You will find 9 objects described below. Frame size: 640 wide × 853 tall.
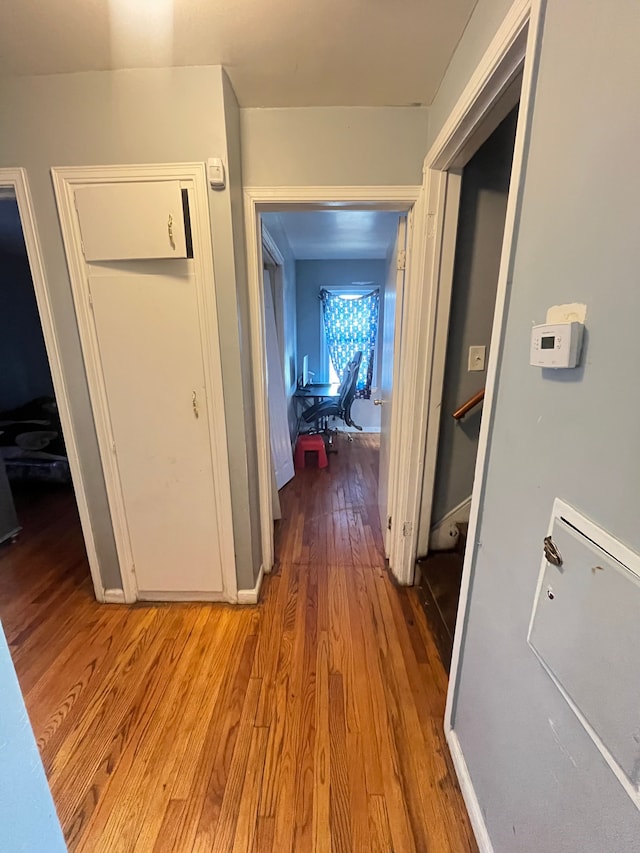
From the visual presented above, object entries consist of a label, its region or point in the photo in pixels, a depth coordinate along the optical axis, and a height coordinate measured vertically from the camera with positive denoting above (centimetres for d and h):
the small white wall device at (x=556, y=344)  61 +0
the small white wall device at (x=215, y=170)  137 +68
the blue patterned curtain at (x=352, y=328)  514 +24
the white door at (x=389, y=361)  180 -10
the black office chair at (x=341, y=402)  416 -70
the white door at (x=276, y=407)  303 -56
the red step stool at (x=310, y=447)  373 -112
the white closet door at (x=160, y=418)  149 -34
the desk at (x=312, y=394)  434 -62
